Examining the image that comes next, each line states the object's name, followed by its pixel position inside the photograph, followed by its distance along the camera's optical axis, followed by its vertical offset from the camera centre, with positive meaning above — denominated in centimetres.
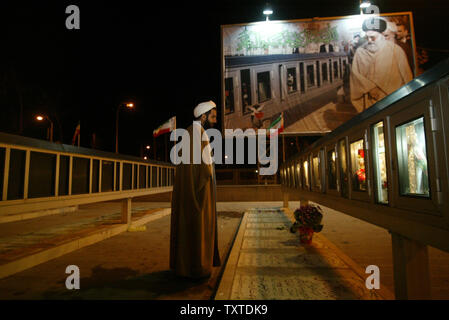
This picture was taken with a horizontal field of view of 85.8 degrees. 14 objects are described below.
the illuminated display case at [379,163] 304 +20
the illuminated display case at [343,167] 405 +20
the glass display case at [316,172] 581 +19
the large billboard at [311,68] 1230 +586
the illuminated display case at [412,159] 227 +19
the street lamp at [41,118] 1788 +489
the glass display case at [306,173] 702 +20
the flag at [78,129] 1324 +297
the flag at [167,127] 1316 +302
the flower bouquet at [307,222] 579 -102
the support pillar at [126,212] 911 -112
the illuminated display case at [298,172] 812 +27
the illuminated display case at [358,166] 355 +19
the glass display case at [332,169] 460 +21
